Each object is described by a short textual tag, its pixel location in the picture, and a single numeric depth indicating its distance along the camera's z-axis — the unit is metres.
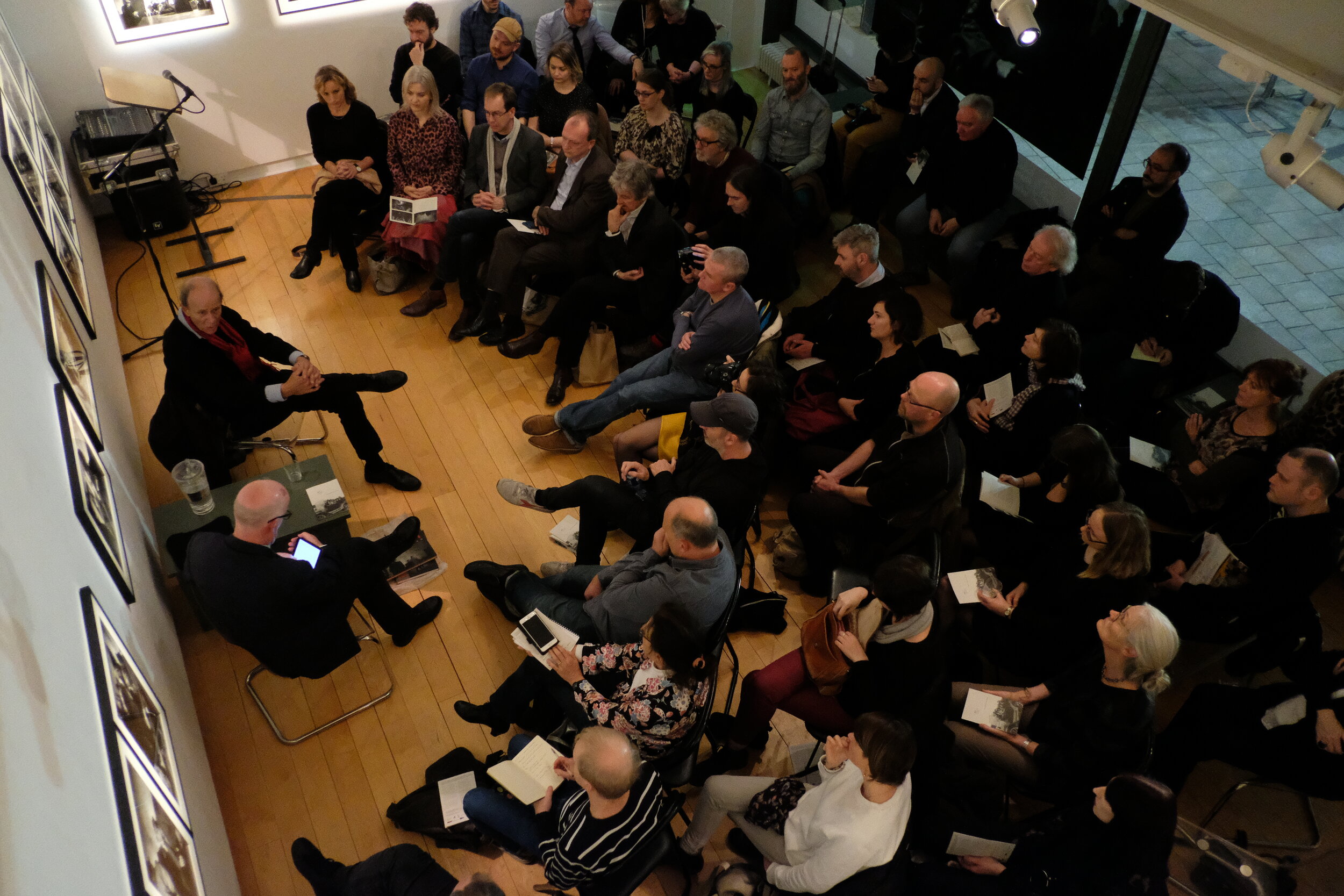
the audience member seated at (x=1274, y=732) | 3.39
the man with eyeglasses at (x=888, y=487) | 4.03
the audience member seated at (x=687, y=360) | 4.77
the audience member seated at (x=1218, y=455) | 4.10
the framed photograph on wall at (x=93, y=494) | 2.78
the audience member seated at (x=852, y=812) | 2.83
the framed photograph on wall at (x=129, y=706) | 2.17
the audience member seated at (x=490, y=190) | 5.88
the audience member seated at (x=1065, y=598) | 3.51
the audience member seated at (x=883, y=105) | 6.71
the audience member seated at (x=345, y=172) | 6.13
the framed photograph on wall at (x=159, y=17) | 6.36
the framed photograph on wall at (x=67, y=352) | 3.19
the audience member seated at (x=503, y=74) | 6.54
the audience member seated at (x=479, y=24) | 7.22
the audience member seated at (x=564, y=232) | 5.63
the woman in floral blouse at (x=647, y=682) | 3.17
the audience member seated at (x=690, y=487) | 3.94
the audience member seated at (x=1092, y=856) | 2.79
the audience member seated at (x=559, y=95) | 6.47
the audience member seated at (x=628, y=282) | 5.34
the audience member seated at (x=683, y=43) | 7.18
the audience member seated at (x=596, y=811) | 2.81
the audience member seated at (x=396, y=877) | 3.05
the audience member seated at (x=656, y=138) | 6.14
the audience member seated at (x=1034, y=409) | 4.28
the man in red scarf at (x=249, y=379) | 4.36
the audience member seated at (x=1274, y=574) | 3.60
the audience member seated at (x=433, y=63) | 6.97
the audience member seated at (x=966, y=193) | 5.93
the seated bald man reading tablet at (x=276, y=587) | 3.41
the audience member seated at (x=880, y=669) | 3.29
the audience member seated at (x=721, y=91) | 6.64
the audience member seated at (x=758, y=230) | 5.50
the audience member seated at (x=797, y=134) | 6.50
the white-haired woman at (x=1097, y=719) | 3.16
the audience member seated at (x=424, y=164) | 5.99
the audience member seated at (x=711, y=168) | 5.77
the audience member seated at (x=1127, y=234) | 5.16
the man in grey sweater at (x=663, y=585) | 3.45
